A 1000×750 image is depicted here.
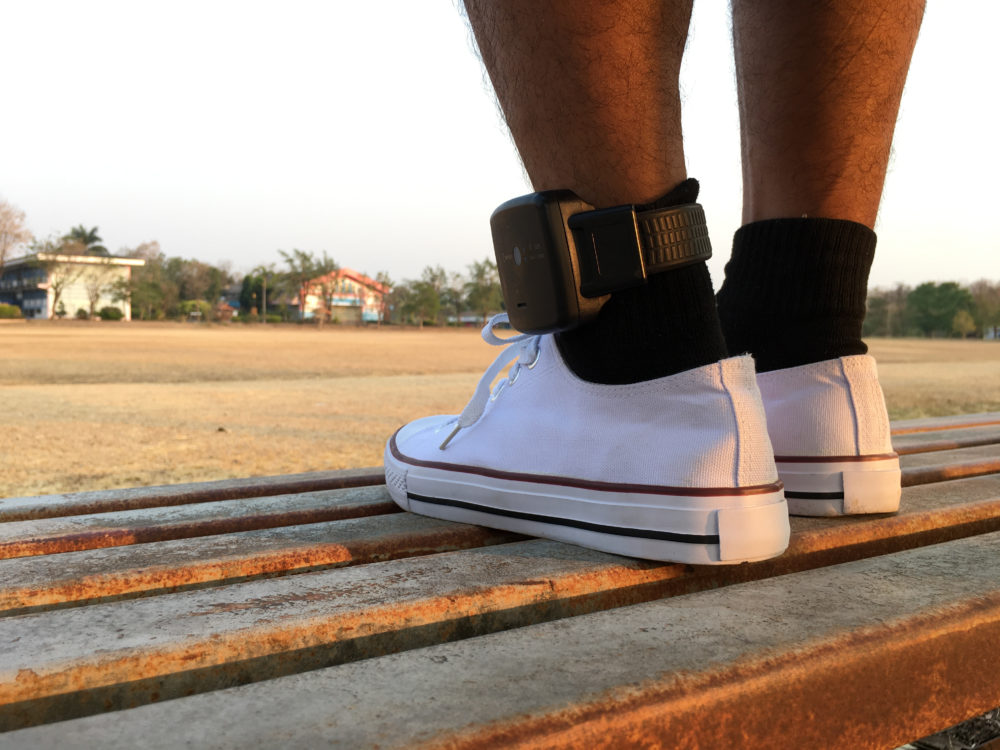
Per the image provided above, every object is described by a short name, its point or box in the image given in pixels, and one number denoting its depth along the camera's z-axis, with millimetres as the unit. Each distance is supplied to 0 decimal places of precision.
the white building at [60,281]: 46656
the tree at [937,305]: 54938
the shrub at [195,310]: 51188
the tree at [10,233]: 45594
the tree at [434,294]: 59656
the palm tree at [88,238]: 55197
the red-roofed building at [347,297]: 61125
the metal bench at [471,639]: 418
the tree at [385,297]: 65000
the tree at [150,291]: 50419
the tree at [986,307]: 53875
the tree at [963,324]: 51866
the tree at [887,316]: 55062
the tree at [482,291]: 60125
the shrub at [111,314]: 45656
